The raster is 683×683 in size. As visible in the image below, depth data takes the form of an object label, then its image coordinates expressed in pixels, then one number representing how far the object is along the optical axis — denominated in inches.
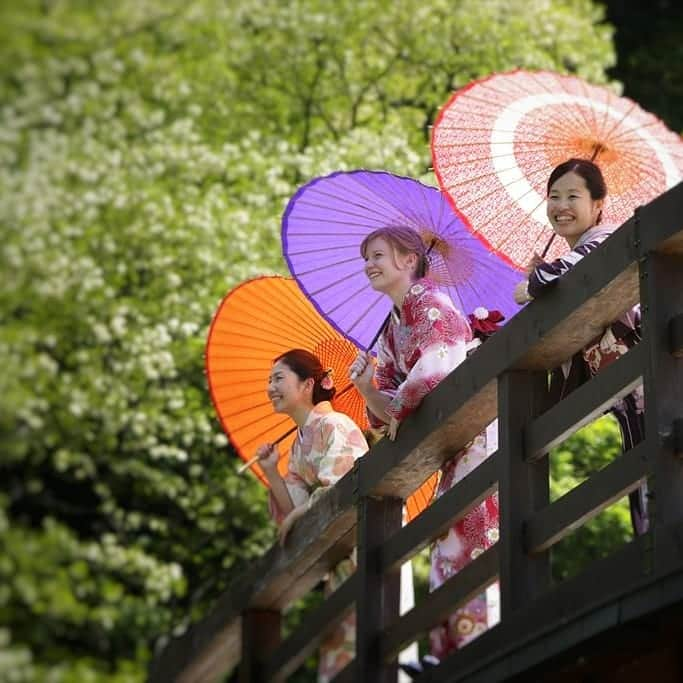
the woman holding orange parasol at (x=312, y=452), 377.4
